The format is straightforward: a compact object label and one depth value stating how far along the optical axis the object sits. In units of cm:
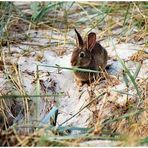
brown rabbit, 796
